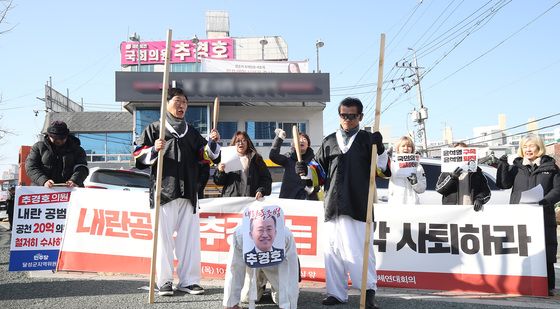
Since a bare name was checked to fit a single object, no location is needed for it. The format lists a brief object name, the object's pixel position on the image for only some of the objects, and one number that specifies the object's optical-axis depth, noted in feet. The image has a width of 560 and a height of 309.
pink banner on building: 118.83
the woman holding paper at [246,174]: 17.25
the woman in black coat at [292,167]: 18.56
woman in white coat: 17.99
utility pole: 103.60
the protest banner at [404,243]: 15.89
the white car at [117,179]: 27.76
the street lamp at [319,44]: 103.91
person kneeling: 12.18
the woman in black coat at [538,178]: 15.75
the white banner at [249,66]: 87.20
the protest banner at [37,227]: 17.89
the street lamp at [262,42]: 120.06
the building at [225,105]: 78.54
